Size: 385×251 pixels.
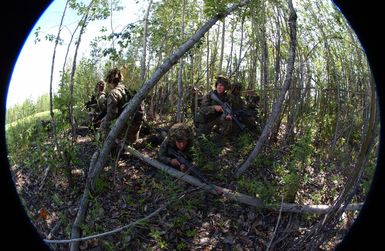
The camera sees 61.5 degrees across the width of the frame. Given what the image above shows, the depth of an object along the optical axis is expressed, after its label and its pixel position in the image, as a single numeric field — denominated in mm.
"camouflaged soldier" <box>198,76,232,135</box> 5723
